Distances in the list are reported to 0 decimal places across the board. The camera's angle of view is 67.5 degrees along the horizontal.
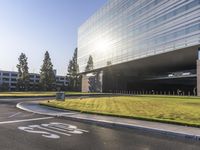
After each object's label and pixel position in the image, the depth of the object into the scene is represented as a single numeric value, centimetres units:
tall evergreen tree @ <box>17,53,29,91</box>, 5811
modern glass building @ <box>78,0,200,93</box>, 3018
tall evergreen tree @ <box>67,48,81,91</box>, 6554
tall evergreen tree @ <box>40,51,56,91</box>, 5951
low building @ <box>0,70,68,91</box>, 8596
